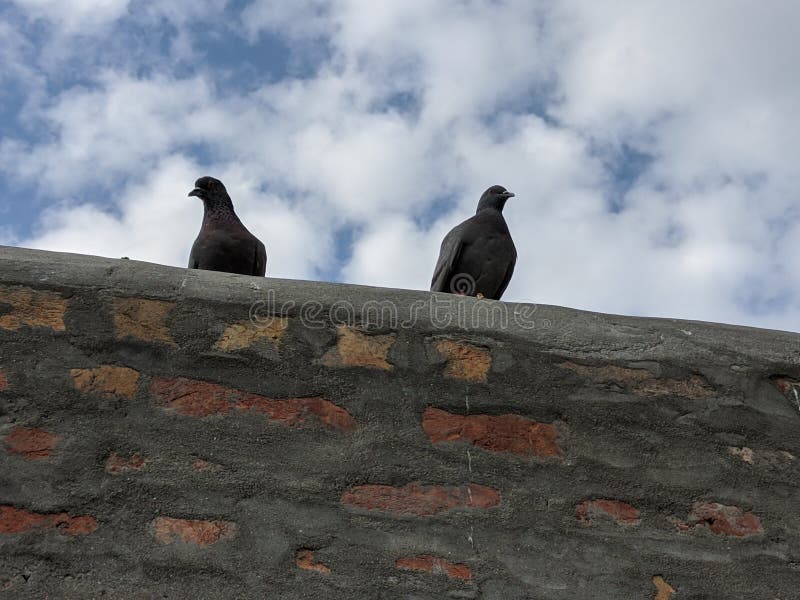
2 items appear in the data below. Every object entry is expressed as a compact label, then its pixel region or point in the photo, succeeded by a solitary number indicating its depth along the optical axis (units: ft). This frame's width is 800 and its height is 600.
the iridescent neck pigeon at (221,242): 14.97
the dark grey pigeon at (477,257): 15.97
